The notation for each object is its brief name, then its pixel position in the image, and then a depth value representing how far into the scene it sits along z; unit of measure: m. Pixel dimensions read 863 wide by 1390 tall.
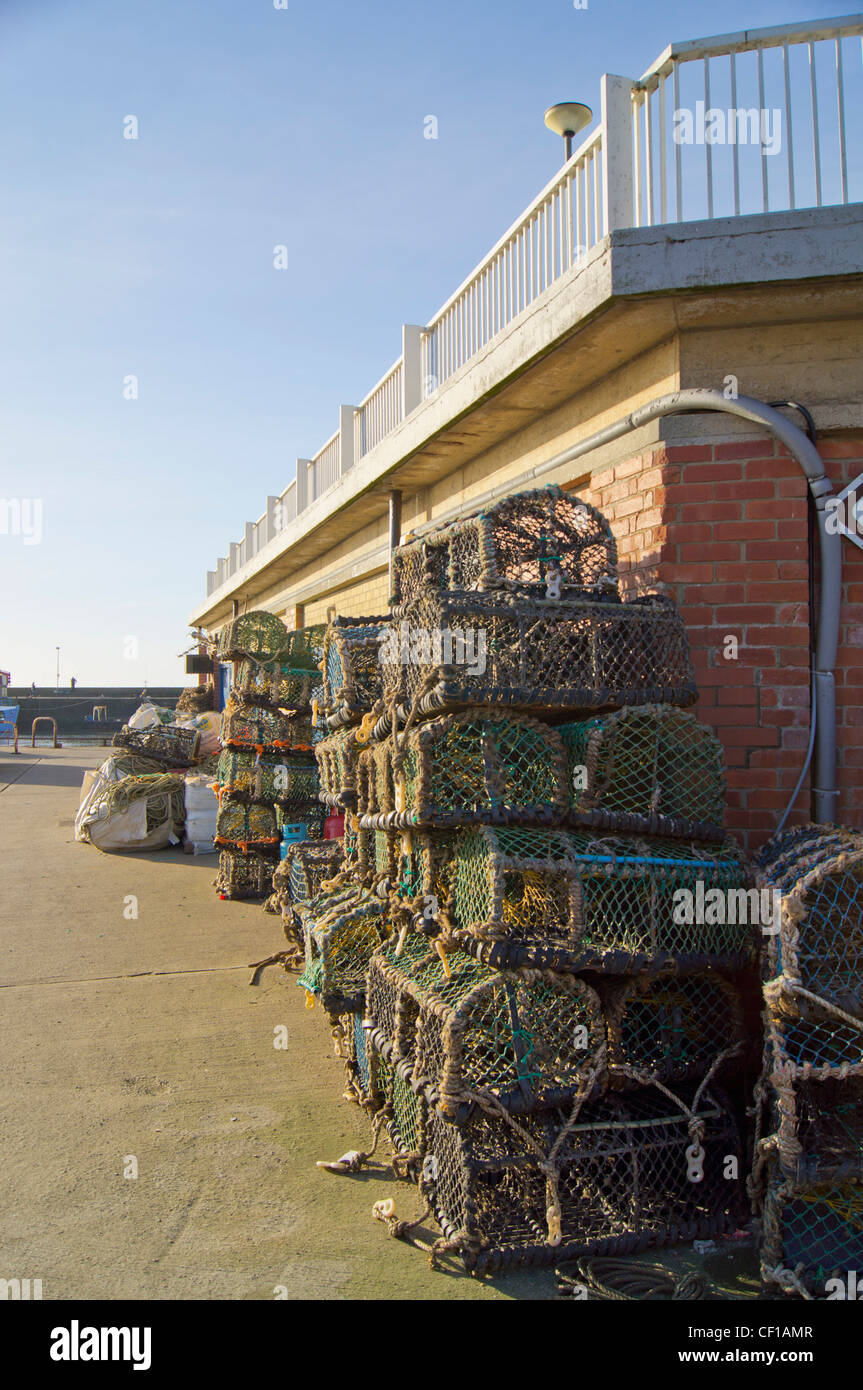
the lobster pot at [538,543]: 4.23
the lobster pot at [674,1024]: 3.25
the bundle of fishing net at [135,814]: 11.06
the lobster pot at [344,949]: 4.32
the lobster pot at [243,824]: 8.47
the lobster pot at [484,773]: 3.35
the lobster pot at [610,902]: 3.09
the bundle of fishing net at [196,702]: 24.33
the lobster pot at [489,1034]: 2.94
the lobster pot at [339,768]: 5.12
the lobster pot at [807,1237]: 2.75
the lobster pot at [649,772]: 3.47
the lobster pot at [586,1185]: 2.98
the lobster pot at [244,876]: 8.59
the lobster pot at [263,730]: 8.38
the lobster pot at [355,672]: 5.24
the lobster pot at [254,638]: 8.58
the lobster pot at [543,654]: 3.47
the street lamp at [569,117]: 8.17
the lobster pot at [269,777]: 8.18
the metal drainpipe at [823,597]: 4.23
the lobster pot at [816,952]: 2.78
